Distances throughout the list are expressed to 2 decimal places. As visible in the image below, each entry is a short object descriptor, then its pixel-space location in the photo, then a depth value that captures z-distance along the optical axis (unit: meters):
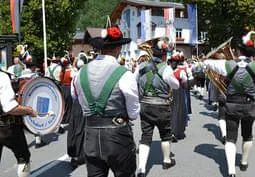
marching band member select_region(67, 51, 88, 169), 5.48
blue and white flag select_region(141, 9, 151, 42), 27.50
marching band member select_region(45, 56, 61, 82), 8.27
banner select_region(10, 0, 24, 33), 12.12
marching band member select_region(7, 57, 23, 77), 7.74
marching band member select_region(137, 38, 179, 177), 4.86
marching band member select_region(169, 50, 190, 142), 7.05
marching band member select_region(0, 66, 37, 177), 3.39
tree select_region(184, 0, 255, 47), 28.33
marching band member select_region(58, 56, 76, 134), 8.04
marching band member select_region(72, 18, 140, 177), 2.96
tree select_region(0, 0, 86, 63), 21.64
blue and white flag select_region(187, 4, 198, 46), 24.74
